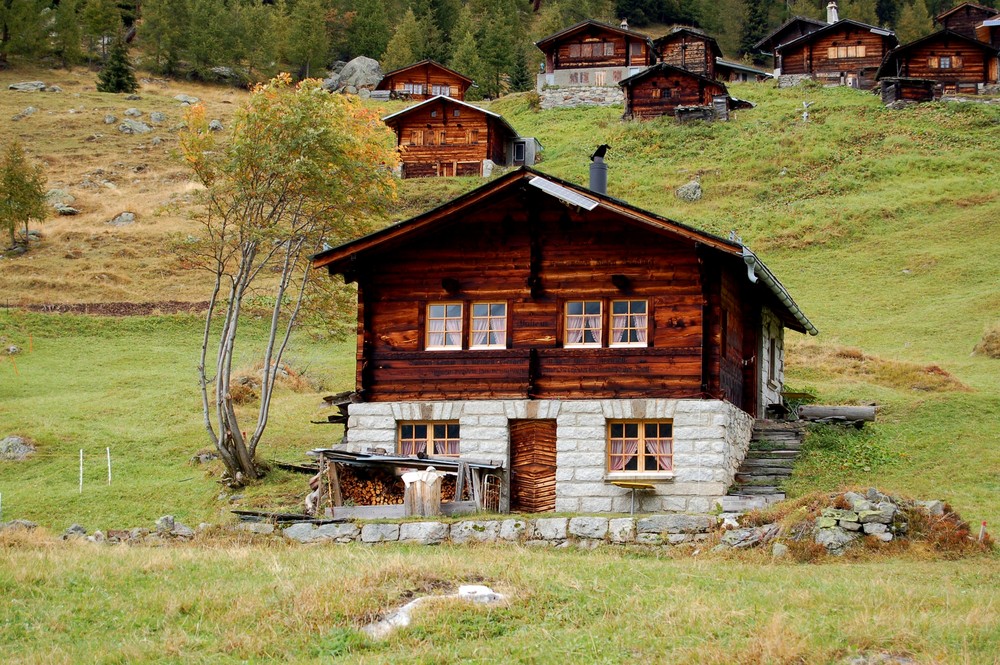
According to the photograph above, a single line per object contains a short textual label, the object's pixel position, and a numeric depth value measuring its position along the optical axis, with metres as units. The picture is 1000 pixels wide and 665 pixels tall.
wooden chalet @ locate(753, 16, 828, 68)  102.44
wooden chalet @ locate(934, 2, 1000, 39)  103.31
